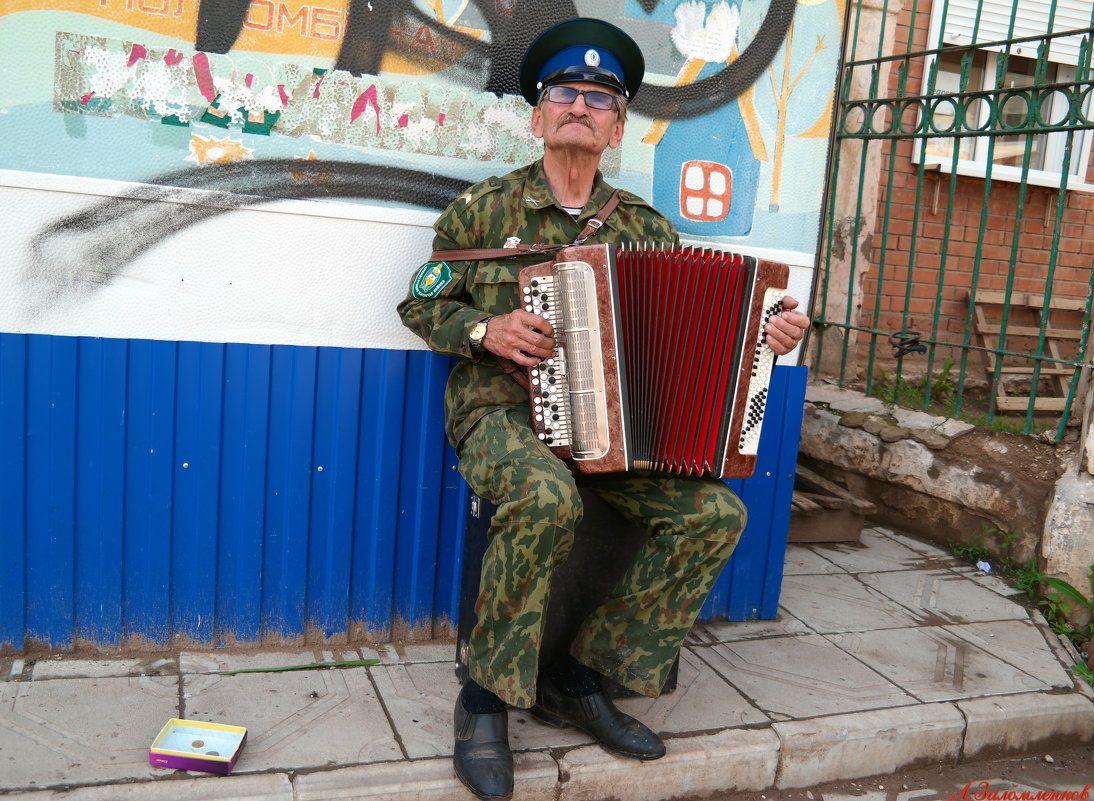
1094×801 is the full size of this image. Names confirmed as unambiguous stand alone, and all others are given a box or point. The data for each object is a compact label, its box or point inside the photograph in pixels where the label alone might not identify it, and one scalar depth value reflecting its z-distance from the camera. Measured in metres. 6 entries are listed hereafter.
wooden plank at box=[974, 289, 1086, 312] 6.06
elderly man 2.42
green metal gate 5.33
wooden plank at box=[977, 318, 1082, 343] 5.93
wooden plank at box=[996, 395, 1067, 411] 5.33
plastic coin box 2.31
